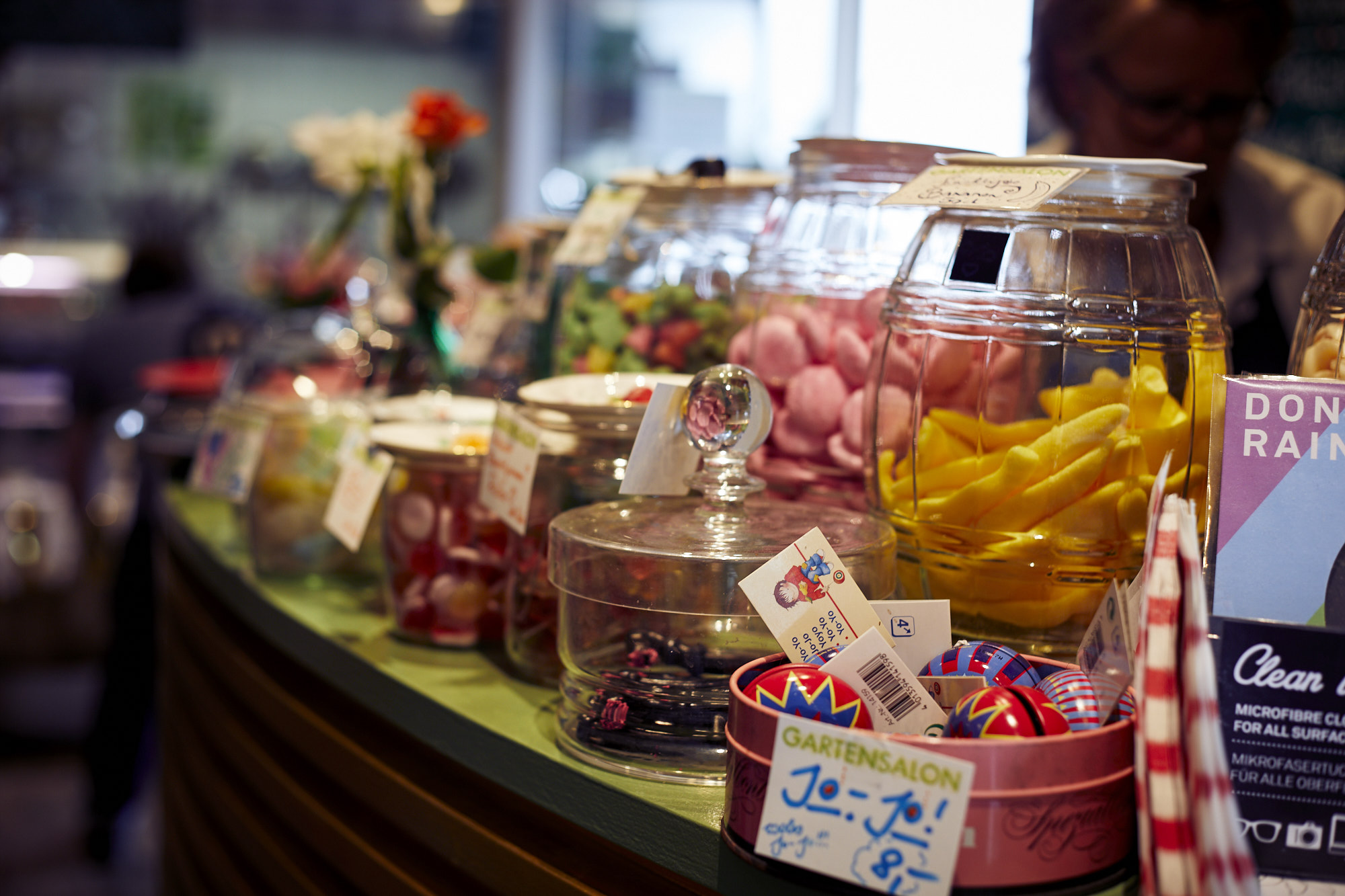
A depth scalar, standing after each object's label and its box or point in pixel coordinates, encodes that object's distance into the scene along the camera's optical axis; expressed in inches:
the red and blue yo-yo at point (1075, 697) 26.0
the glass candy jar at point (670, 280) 49.7
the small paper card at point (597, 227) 51.8
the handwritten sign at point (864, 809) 23.6
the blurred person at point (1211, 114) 74.5
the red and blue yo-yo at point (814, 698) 26.6
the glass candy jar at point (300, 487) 56.9
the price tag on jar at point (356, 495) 48.9
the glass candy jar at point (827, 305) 43.1
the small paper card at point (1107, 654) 26.6
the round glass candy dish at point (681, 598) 31.8
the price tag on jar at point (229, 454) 59.6
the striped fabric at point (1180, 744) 21.4
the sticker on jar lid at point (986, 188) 32.3
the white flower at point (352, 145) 77.2
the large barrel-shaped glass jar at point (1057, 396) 33.4
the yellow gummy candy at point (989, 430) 34.4
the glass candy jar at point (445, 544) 45.6
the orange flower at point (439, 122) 70.6
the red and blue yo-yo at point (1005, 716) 25.2
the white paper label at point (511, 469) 40.3
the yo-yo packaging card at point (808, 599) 30.3
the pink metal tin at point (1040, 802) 24.0
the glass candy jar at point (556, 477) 41.3
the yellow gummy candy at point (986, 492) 33.0
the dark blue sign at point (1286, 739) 25.3
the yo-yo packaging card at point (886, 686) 28.1
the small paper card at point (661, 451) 37.0
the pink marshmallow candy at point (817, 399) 42.9
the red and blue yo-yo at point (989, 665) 28.9
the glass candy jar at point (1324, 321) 31.7
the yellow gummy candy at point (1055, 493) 32.9
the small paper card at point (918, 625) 31.3
